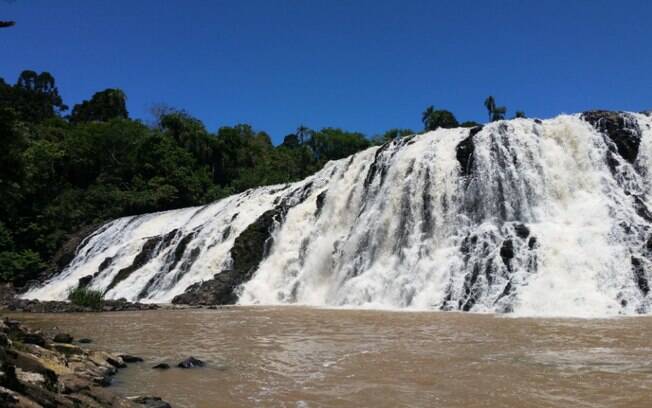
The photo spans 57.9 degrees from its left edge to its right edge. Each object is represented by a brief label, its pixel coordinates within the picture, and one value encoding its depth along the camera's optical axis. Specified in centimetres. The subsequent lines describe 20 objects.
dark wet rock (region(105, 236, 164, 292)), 2795
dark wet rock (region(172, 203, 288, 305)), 2369
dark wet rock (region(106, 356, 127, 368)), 918
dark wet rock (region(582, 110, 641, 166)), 2364
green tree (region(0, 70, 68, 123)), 7600
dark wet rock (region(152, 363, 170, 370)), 921
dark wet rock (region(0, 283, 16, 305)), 2916
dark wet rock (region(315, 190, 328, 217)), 2769
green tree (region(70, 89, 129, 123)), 8512
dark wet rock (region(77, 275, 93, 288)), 2897
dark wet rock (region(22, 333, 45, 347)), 858
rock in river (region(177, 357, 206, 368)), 935
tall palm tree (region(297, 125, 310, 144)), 7438
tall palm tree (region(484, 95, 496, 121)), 6906
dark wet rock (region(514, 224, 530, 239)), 2011
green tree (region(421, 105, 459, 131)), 7000
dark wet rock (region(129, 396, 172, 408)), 671
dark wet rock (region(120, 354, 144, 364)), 975
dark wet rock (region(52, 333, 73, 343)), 1044
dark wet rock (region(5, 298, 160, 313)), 2020
